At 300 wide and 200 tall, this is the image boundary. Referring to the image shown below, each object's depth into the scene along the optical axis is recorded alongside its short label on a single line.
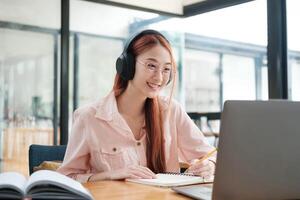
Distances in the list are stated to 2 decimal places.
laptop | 0.84
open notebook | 1.28
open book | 0.83
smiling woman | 1.63
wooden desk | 1.11
